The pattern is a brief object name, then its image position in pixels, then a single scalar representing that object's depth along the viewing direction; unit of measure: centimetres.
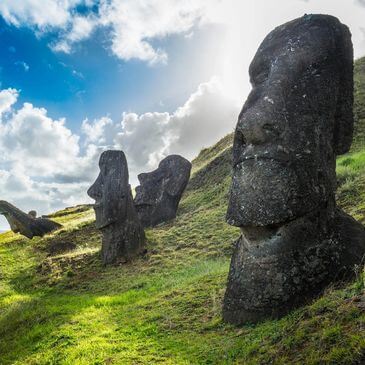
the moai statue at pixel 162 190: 2538
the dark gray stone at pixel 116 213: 1912
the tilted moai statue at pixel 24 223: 2733
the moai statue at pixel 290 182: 743
